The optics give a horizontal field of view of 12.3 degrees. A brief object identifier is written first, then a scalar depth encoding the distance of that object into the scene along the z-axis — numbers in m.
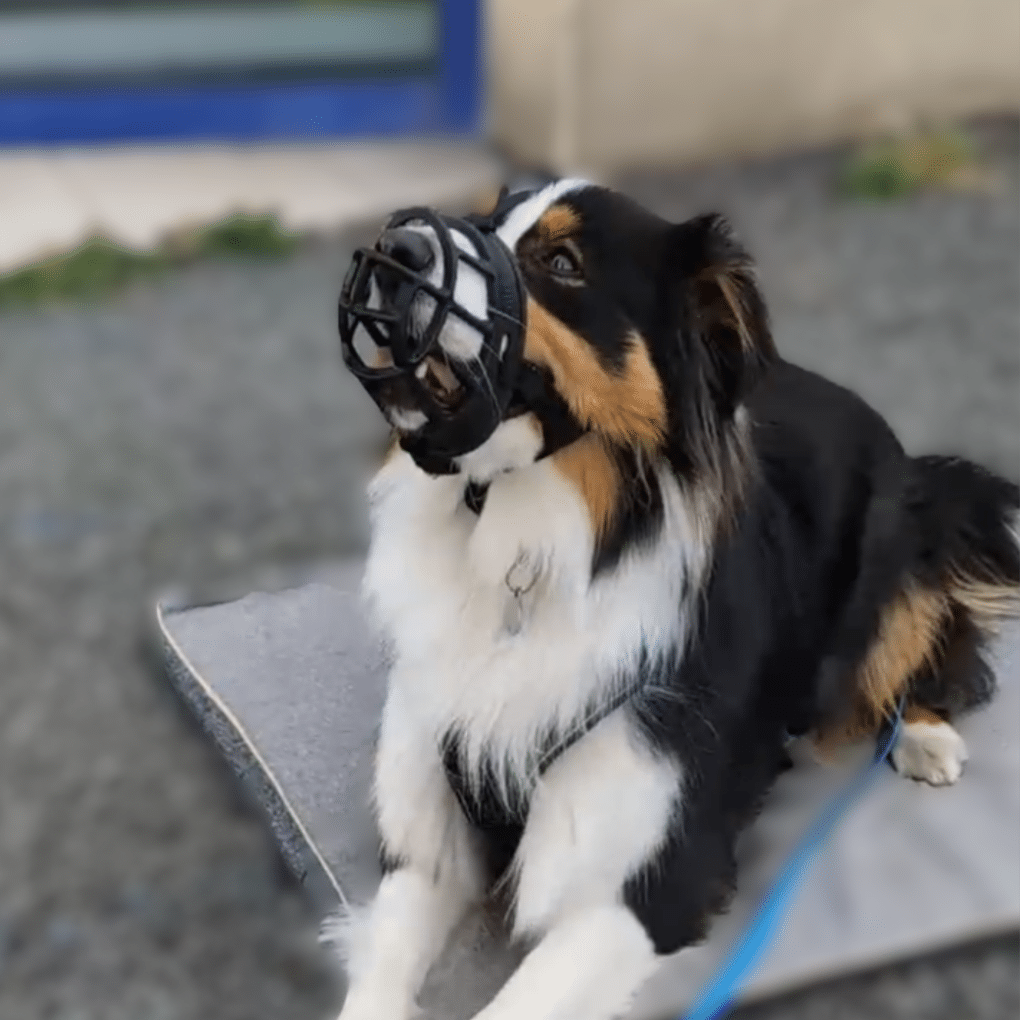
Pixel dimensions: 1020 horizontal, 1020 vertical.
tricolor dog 2.36
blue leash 2.50
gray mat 2.53
